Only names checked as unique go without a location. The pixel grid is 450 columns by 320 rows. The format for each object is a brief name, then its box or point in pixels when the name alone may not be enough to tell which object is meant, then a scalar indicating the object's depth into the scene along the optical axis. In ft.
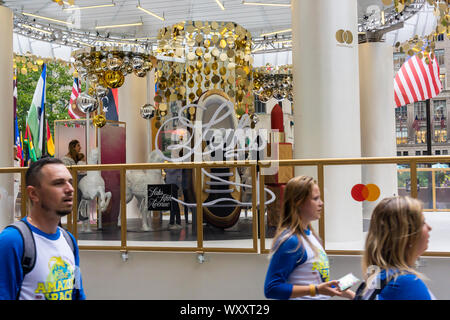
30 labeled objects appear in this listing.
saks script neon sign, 23.82
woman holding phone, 8.89
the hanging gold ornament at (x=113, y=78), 31.45
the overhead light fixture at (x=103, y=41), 44.68
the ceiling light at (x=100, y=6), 37.32
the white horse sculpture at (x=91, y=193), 22.11
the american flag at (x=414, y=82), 45.21
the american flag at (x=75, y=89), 52.39
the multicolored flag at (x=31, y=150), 32.68
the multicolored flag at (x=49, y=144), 49.52
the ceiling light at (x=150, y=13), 38.52
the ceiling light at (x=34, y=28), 40.84
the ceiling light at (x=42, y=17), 38.32
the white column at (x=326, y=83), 23.13
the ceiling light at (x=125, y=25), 41.78
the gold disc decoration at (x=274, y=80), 43.91
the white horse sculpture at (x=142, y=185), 21.34
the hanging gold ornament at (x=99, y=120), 30.94
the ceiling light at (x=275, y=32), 44.62
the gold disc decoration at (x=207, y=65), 26.50
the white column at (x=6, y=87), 27.50
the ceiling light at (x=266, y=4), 37.05
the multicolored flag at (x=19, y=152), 51.43
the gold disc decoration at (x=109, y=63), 30.45
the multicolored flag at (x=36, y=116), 29.91
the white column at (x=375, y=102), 37.32
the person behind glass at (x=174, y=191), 21.24
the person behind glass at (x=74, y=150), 28.43
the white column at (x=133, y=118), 39.93
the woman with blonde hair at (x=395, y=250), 6.49
